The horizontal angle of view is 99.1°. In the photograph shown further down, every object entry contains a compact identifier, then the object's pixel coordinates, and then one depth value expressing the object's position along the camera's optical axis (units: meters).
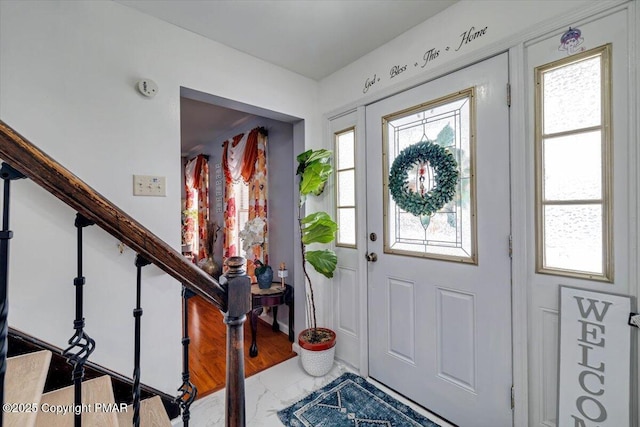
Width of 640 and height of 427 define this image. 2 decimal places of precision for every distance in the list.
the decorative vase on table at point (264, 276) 2.67
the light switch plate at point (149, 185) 1.61
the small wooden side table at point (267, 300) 2.50
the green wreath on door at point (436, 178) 1.63
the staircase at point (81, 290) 0.59
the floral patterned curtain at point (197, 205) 4.71
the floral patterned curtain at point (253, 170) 3.20
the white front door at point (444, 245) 1.47
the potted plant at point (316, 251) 2.11
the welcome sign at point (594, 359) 1.12
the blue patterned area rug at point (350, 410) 1.66
